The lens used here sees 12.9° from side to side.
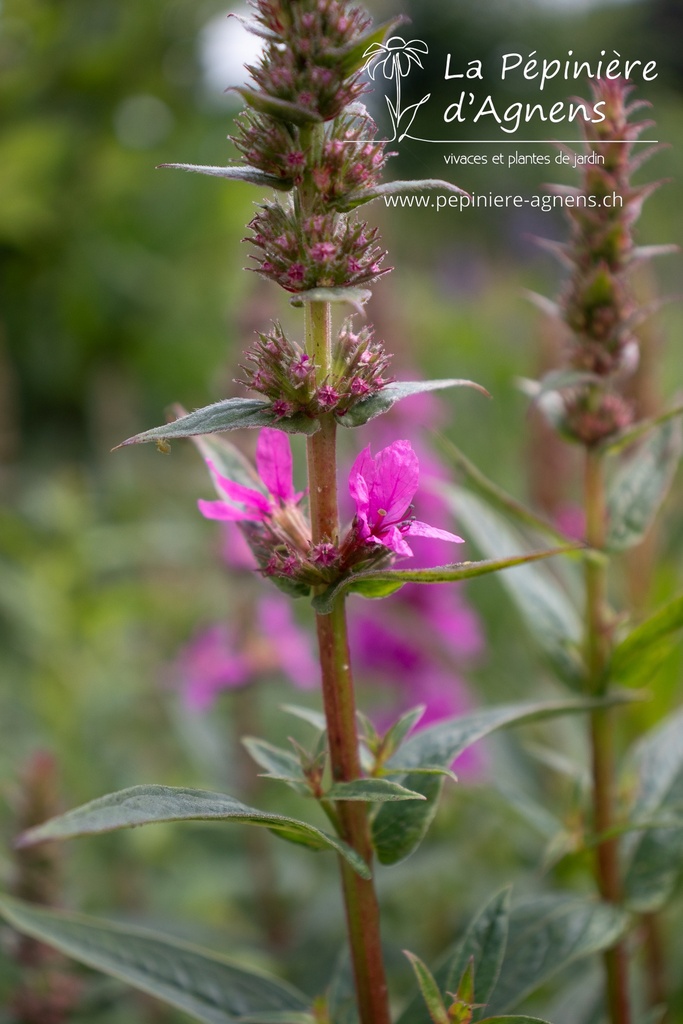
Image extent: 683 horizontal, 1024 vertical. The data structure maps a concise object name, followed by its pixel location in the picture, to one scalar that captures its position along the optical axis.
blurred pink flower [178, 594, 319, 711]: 0.97
